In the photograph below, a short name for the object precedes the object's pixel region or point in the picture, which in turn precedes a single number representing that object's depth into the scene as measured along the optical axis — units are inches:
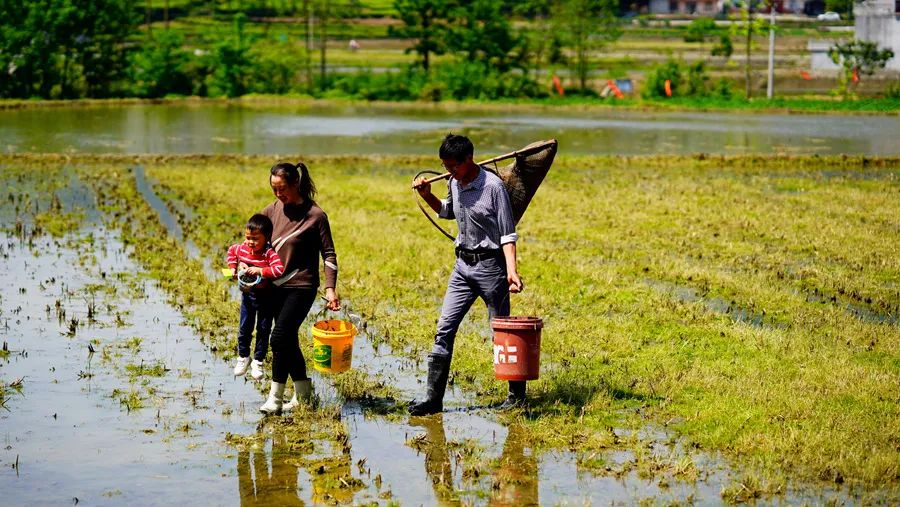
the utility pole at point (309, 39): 2438.5
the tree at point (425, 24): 2554.1
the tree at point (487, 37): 2471.7
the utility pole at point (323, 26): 2405.4
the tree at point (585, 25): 2497.5
